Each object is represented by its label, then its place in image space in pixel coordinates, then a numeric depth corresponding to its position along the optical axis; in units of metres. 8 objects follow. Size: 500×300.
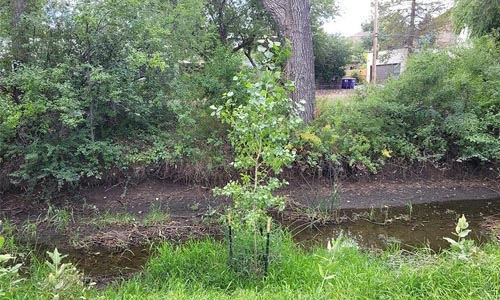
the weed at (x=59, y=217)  4.12
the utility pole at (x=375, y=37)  14.51
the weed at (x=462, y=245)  2.12
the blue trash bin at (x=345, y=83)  17.73
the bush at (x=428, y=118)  5.44
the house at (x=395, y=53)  17.59
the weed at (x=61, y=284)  1.84
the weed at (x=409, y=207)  4.57
